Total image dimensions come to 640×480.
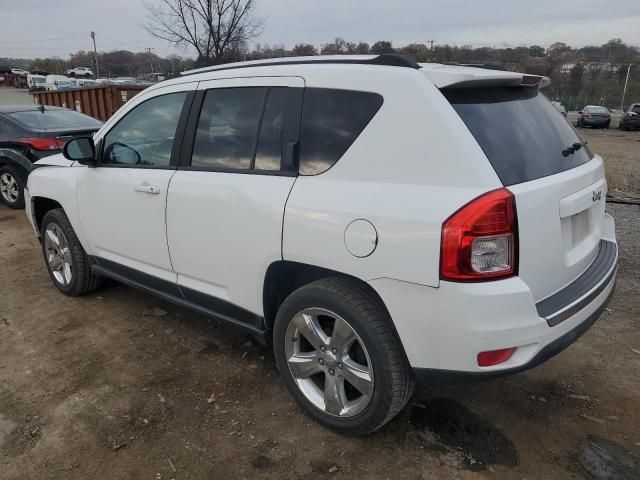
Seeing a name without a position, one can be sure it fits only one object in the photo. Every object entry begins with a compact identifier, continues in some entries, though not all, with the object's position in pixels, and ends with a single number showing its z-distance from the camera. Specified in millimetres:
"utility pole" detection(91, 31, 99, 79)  69150
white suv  2074
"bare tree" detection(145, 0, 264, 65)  16906
